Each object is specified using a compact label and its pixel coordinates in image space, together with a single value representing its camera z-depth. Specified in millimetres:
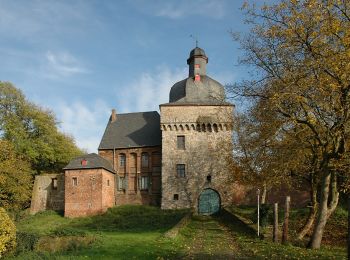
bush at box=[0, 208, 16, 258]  15312
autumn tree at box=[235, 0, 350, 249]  12078
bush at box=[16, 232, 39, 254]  15891
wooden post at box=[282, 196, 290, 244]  14539
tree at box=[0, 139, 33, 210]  33250
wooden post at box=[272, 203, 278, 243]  14983
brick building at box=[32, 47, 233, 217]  34469
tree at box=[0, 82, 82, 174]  40812
